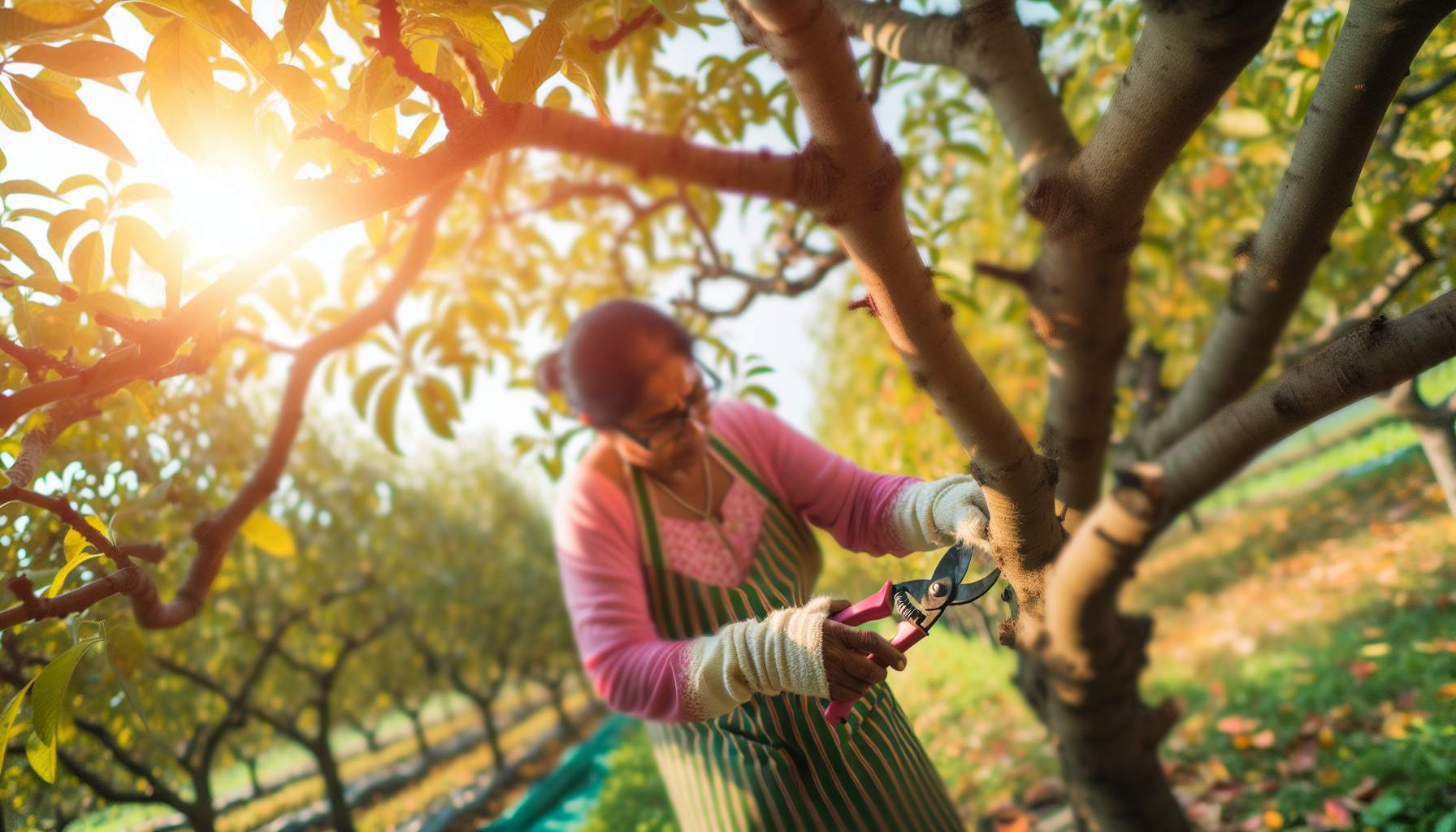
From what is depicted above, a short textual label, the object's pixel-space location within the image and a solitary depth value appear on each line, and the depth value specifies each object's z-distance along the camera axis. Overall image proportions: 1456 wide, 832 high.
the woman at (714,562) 1.24
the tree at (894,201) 0.78
